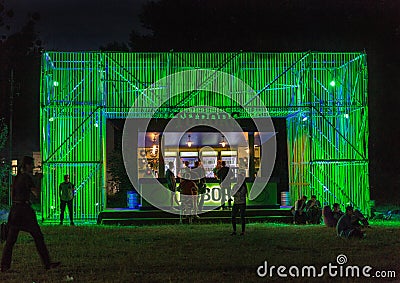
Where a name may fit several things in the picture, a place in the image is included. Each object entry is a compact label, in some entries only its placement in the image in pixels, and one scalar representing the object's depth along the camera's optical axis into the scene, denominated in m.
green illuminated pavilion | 21.14
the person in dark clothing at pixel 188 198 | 19.80
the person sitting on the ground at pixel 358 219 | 15.27
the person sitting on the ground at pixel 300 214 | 19.80
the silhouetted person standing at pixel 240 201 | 15.37
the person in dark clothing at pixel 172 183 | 21.05
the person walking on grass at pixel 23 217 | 10.20
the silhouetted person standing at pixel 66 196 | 19.14
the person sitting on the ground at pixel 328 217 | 17.66
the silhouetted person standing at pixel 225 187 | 20.86
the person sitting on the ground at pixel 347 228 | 14.76
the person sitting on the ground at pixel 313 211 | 19.64
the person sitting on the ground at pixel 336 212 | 17.29
